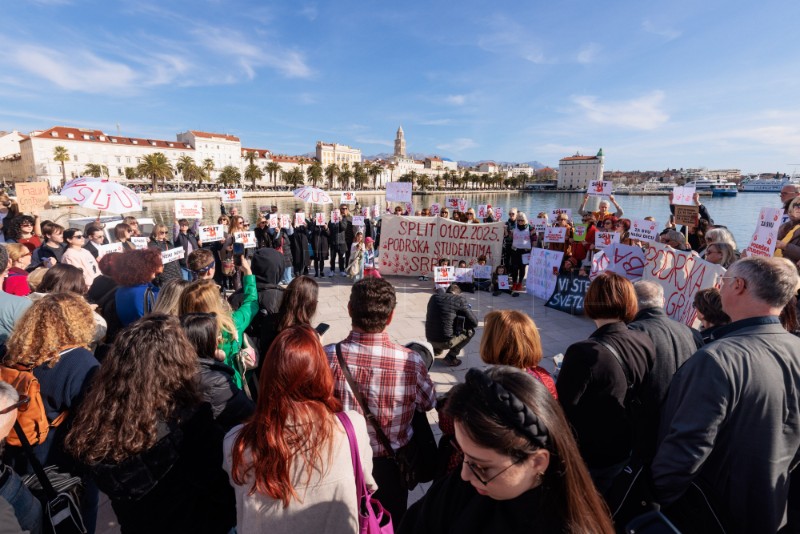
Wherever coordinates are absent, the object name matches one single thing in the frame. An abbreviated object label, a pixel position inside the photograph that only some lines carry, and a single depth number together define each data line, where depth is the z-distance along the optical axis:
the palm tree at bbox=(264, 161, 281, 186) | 96.50
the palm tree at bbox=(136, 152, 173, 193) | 67.61
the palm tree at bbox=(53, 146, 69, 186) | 71.12
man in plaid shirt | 2.00
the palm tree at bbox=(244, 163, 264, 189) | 89.99
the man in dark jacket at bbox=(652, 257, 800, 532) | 1.66
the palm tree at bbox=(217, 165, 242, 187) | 80.81
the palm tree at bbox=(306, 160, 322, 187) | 98.06
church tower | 174.12
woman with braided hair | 0.97
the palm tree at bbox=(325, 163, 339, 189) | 106.06
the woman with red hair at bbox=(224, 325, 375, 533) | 1.37
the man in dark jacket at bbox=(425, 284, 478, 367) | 4.95
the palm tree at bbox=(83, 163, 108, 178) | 78.65
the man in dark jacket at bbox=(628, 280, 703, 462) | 2.31
